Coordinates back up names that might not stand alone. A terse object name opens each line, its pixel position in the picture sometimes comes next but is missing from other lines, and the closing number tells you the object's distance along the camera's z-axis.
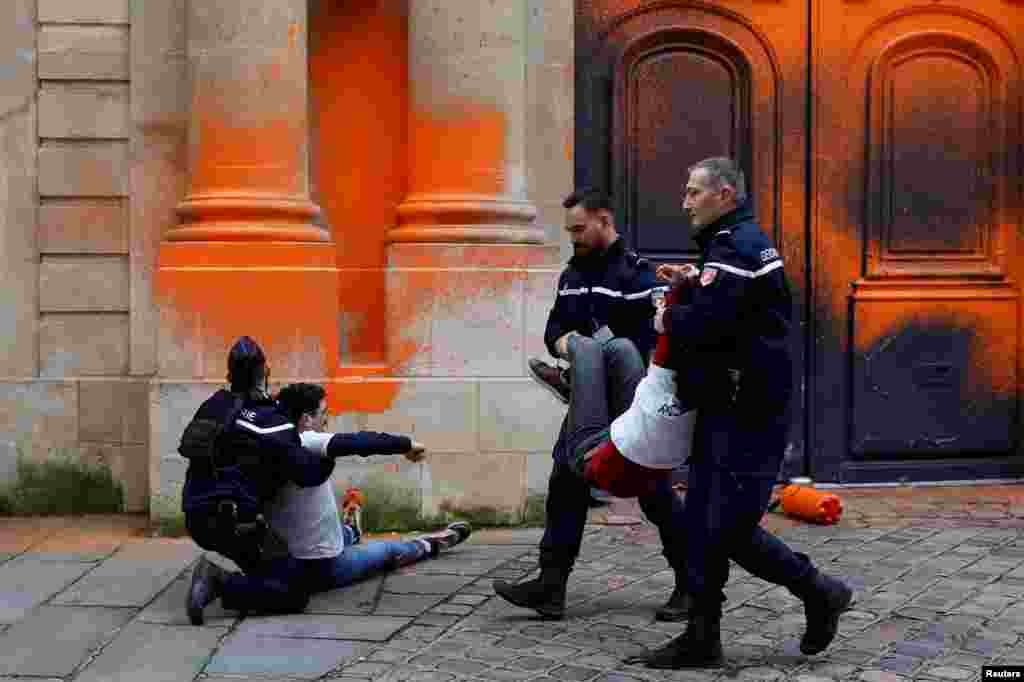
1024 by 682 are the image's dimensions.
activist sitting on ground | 6.27
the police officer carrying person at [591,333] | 6.18
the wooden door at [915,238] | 9.19
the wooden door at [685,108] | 8.95
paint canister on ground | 8.16
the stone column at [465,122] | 8.17
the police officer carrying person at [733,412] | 5.34
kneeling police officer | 6.23
